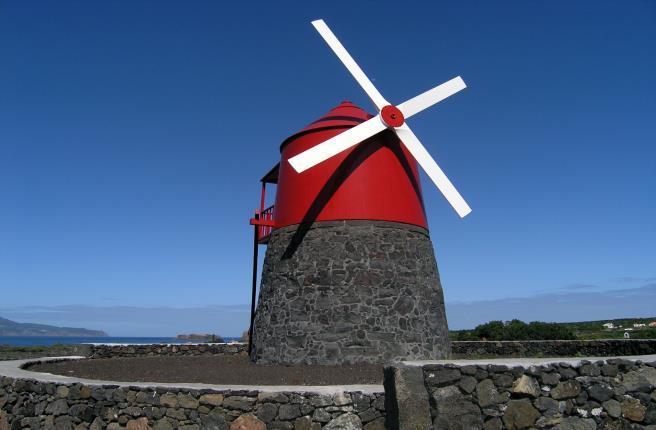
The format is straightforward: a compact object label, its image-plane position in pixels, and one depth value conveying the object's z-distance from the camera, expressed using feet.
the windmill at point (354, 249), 31.48
